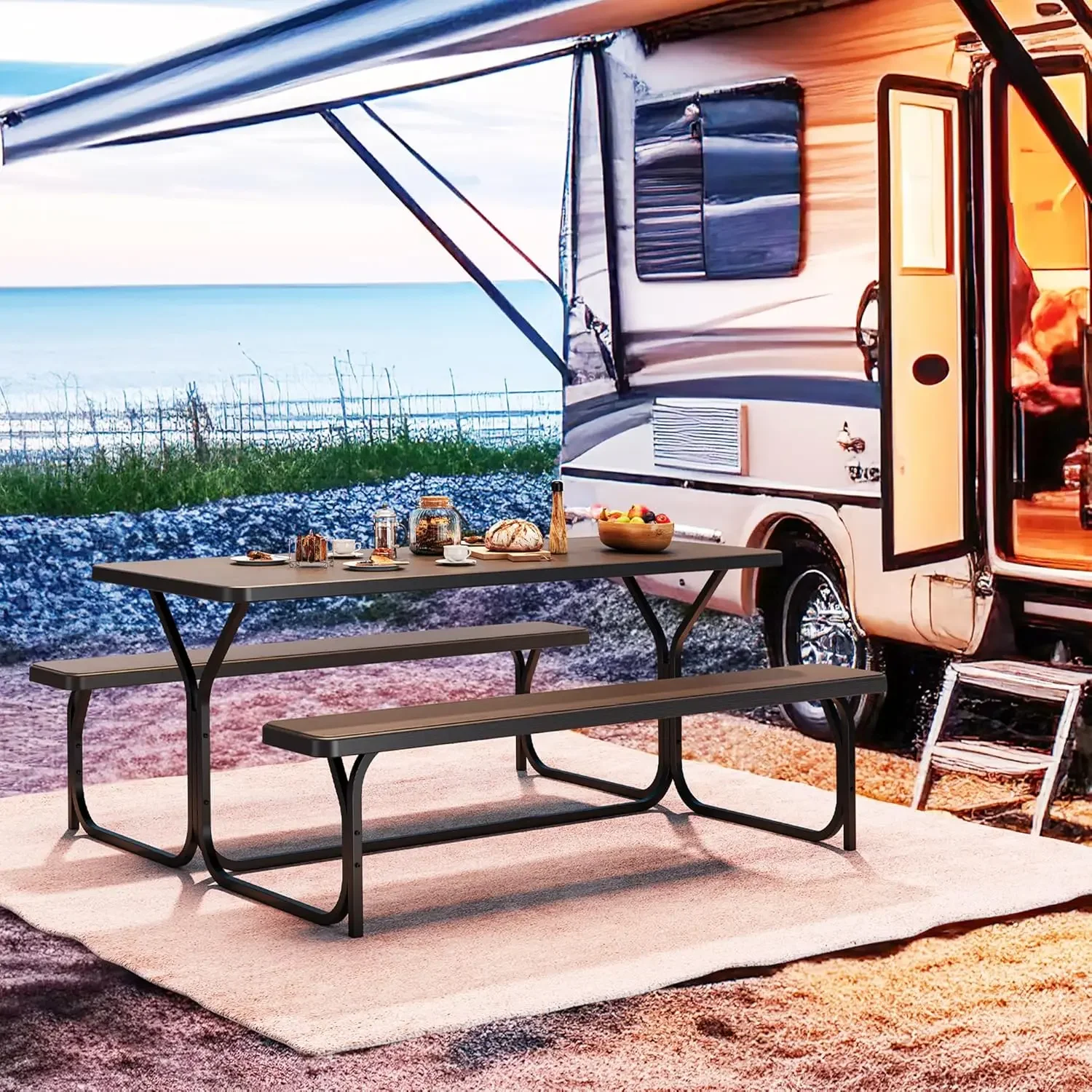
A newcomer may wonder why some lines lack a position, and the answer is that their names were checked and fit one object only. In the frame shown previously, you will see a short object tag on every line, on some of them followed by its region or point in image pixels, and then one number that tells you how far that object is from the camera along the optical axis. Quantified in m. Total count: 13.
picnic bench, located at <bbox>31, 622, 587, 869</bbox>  4.88
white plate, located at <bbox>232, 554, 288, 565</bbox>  4.72
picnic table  4.16
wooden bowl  5.01
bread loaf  4.81
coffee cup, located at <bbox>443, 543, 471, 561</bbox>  4.73
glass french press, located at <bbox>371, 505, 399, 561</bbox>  4.75
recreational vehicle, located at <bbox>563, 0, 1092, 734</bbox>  5.43
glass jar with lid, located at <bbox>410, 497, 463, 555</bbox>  4.94
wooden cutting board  4.79
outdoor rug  3.72
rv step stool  5.01
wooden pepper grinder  4.92
